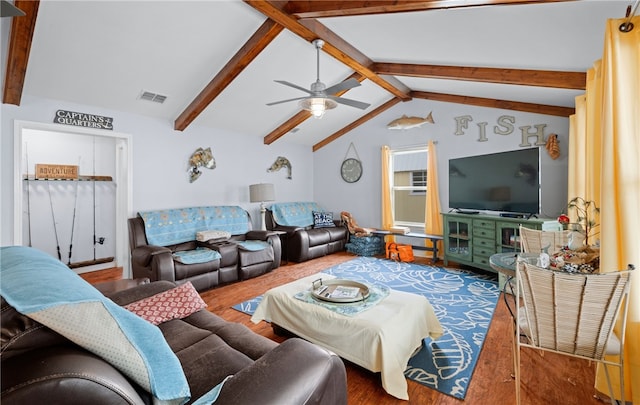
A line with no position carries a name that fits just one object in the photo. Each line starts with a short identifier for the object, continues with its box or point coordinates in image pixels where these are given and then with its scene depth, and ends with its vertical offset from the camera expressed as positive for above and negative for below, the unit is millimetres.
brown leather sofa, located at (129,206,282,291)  3428 -692
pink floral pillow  1764 -654
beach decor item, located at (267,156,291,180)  6044 +745
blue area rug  2008 -1144
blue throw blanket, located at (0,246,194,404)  751 -335
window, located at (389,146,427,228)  5664 +259
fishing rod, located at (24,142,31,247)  4328 +69
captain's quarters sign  3555 +1041
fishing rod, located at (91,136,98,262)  4852 +82
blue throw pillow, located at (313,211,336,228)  6086 -431
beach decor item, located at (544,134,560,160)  3961 +691
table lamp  5125 +128
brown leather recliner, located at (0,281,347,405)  640 -587
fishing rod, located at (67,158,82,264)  4658 -245
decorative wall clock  6336 +669
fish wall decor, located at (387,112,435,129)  5054 +1337
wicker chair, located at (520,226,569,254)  2520 -375
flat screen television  3752 +219
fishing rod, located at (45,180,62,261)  4500 -256
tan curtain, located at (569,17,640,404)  1607 +146
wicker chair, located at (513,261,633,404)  1399 -573
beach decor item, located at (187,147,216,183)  4746 +647
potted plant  1866 -376
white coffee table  1781 -878
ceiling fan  3008 +1079
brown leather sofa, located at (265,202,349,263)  5164 -624
